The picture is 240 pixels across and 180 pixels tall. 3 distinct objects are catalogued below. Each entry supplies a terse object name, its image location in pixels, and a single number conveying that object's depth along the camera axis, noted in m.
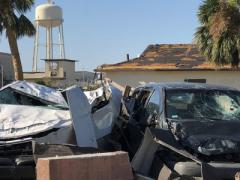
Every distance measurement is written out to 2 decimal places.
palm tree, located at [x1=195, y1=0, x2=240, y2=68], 11.83
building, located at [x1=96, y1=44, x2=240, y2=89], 18.34
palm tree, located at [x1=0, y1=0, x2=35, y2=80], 14.31
